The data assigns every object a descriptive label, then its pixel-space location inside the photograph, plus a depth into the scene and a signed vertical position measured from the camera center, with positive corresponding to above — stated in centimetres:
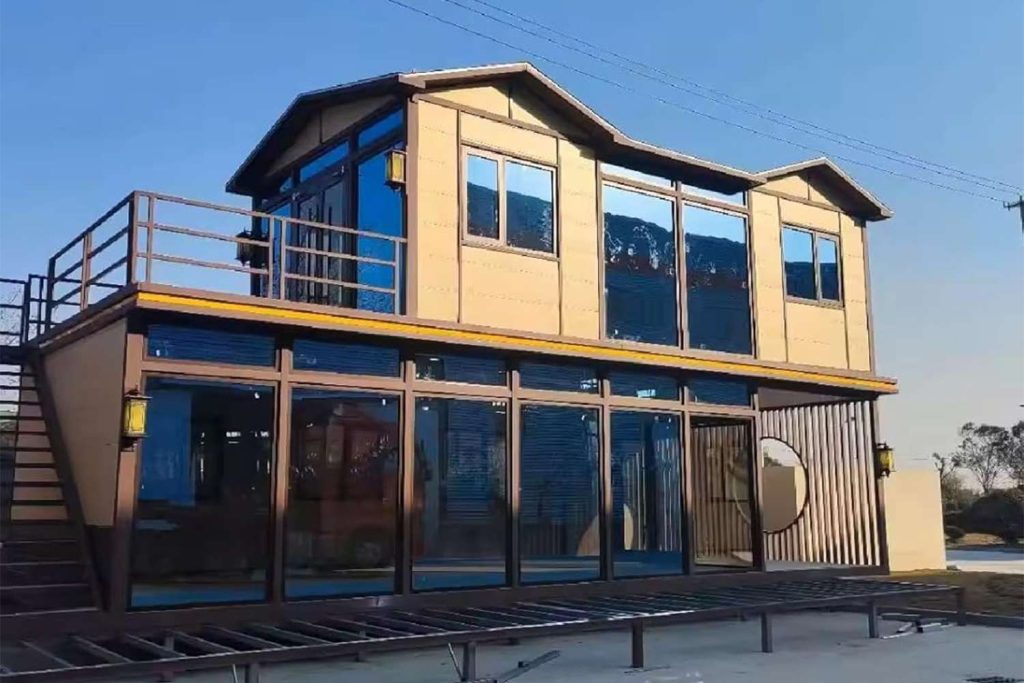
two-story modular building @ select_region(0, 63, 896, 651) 793 +109
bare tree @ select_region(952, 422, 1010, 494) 3772 +119
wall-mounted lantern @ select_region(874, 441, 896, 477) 1309 +32
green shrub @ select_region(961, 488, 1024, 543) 2933 -92
